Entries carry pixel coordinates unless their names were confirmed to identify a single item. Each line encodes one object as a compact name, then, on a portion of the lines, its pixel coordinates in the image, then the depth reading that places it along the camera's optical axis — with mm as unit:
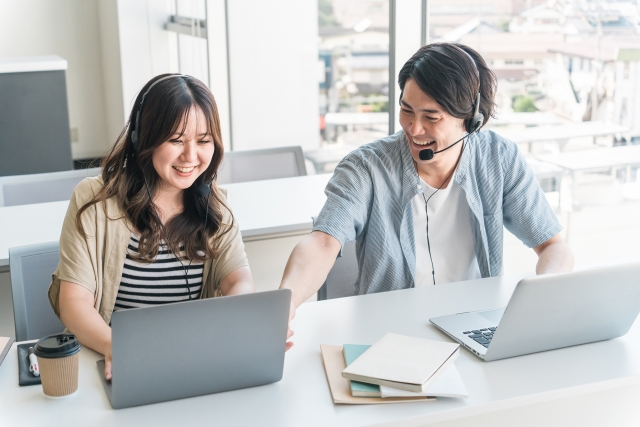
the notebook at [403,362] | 1239
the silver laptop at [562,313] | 1292
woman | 1567
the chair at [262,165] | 2945
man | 1725
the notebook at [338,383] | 1220
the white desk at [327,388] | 1174
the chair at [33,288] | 1738
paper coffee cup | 1196
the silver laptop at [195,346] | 1127
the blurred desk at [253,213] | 2207
